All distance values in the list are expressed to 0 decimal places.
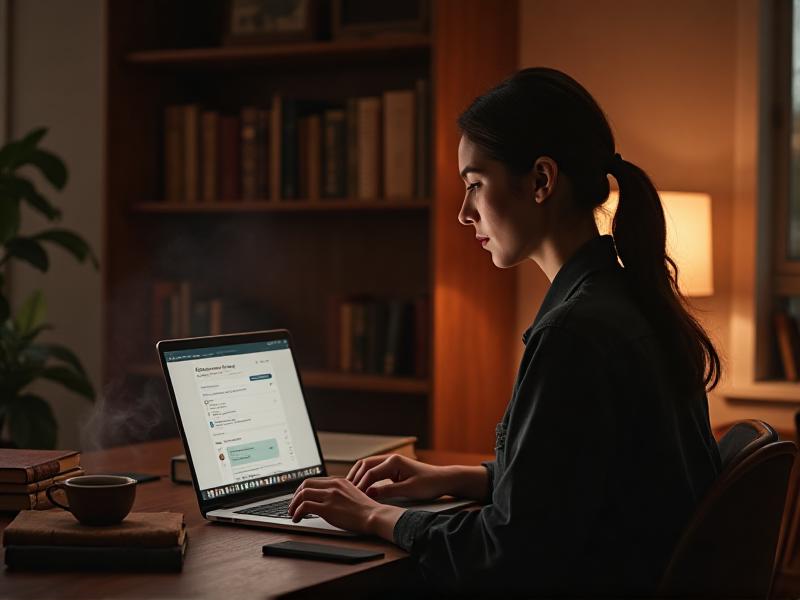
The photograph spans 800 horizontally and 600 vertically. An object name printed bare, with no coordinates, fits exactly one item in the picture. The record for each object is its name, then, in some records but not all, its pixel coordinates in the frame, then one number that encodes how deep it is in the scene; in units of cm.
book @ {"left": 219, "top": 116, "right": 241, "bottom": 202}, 335
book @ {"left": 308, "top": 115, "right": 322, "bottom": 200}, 321
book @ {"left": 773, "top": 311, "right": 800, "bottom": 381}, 299
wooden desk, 127
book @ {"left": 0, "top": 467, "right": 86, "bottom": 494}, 164
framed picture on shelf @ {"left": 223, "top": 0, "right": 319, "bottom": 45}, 322
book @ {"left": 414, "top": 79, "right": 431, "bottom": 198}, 305
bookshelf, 301
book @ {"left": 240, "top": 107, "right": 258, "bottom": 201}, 331
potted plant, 307
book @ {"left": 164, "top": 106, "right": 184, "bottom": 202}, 344
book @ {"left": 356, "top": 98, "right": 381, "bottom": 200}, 312
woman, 131
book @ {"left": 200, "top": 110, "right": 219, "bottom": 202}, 338
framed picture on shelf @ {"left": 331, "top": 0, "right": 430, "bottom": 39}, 309
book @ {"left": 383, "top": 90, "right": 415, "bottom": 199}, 306
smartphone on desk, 139
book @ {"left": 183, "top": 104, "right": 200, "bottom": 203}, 340
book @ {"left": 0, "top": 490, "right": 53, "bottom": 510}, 164
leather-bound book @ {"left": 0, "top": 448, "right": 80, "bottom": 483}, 164
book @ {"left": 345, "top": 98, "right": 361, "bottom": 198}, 316
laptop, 166
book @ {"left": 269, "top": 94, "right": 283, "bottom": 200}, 325
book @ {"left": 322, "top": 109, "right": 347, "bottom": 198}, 319
